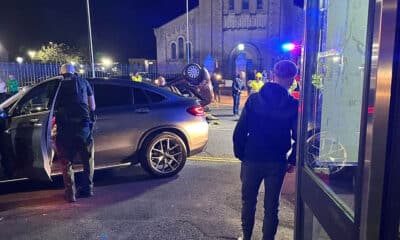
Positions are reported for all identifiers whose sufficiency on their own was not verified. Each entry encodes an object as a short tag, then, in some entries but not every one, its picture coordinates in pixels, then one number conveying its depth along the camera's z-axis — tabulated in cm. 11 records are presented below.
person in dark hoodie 306
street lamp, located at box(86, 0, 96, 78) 1643
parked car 479
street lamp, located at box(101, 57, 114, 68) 4638
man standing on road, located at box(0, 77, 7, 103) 1276
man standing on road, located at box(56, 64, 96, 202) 466
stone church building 3391
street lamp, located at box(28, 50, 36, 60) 4550
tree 4178
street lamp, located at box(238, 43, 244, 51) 3378
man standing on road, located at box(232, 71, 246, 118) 1370
